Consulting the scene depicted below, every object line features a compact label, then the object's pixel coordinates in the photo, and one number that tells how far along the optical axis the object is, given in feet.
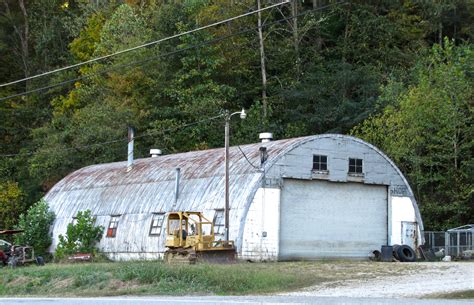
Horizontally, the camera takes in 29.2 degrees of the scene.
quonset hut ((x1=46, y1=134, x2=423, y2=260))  125.29
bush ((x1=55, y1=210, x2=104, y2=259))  146.00
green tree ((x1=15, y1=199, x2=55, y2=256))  157.58
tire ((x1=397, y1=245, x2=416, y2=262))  131.44
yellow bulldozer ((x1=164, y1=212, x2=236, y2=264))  110.22
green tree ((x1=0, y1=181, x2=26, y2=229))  196.24
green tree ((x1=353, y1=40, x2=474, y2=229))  164.25
